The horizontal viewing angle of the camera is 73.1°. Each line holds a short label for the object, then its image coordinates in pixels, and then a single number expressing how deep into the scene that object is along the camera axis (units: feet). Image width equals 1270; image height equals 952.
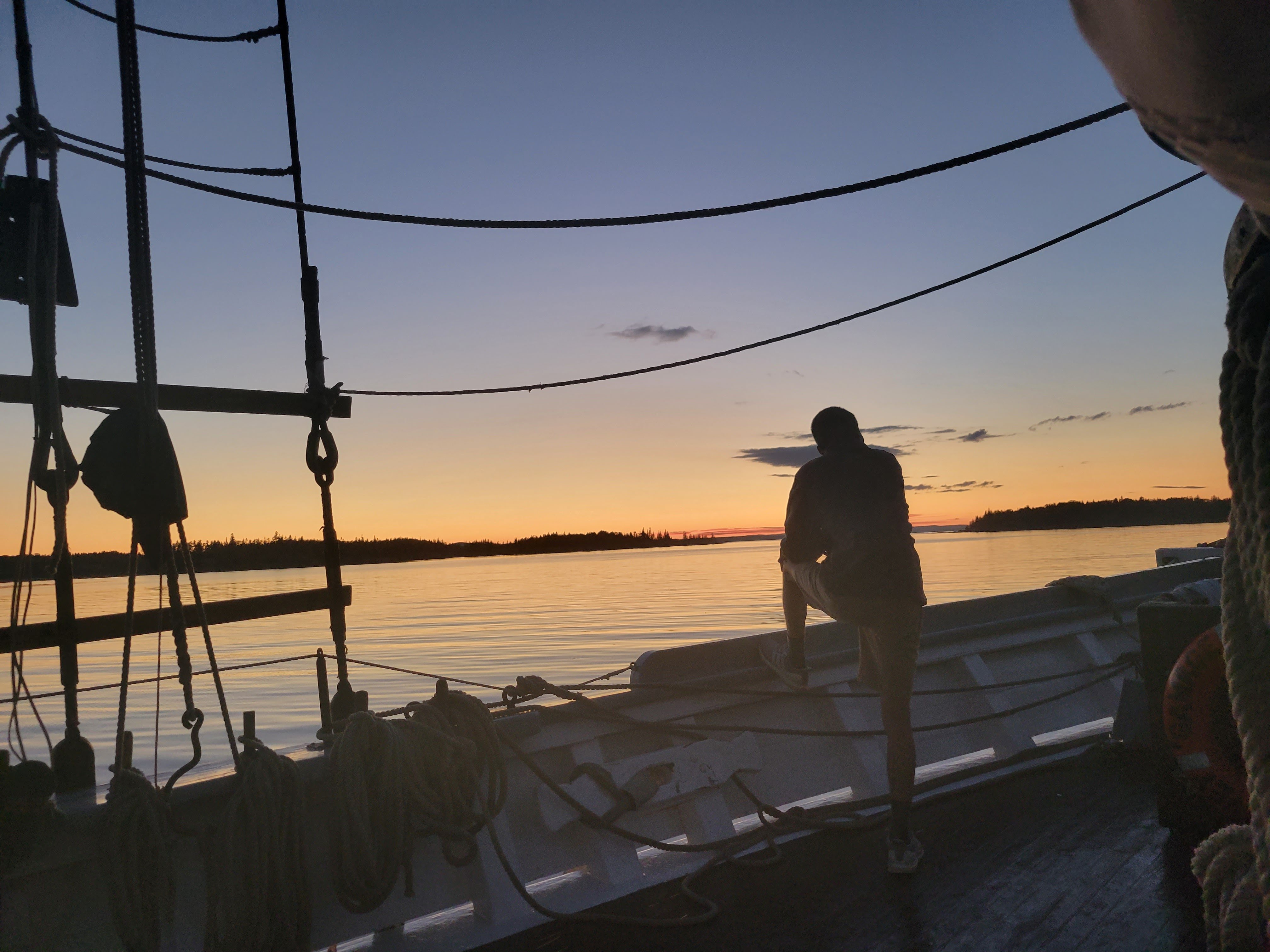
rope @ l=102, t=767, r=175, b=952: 7.75
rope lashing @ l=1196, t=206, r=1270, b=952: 3.21
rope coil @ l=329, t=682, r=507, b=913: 8.79
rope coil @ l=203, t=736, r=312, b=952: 8.09
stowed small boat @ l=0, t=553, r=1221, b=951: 8.79
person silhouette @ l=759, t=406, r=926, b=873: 11.02
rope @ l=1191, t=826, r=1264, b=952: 4.65
